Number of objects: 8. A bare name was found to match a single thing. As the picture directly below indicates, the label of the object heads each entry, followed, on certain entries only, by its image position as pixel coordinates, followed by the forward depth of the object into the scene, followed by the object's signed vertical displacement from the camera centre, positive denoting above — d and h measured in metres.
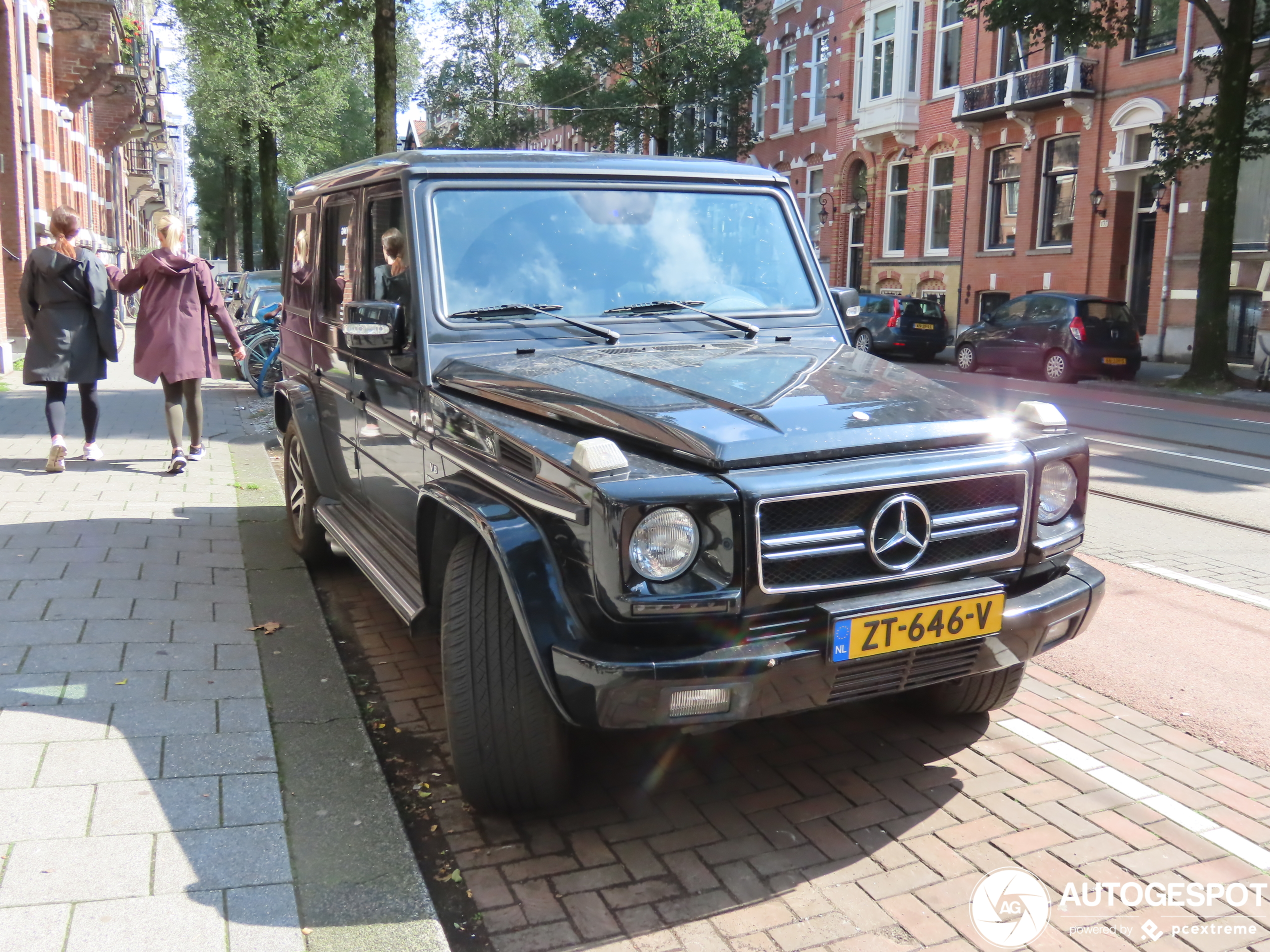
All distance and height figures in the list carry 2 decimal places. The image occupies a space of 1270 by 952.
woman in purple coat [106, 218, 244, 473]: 7.91 -0.11
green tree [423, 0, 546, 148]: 41.56 +8.69
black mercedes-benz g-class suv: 2.81 -0.45
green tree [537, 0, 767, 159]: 33.47 +7.31
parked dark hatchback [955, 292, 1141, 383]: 20.02 -0.37
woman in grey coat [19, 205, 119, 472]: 7.94 -0.17
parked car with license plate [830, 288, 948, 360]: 25.23 -0.29
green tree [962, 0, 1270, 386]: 18.52 +3.34
